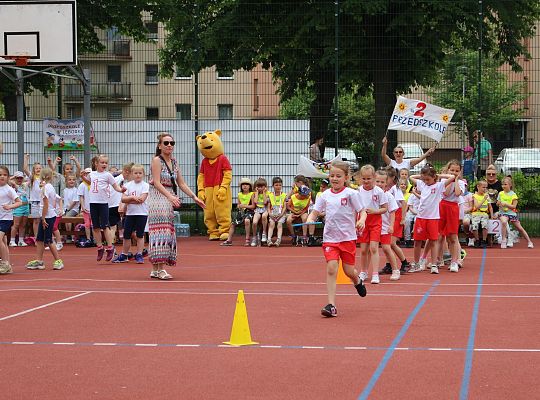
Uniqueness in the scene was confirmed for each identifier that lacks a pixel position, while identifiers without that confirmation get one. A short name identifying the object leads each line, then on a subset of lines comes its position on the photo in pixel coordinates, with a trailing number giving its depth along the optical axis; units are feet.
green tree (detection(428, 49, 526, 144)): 76.13
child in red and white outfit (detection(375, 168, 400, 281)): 48.96
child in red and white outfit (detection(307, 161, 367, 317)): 38.58
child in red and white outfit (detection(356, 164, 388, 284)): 47.09
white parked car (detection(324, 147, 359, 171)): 78.84
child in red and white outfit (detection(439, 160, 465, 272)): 53.21
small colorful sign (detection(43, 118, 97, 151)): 79.51
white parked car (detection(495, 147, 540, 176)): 76.59
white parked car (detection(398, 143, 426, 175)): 79.47
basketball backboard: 73.31
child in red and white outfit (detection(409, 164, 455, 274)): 52.49
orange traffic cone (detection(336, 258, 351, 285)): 47.42
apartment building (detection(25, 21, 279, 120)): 79.92
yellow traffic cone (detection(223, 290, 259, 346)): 30.71
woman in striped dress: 47.67
